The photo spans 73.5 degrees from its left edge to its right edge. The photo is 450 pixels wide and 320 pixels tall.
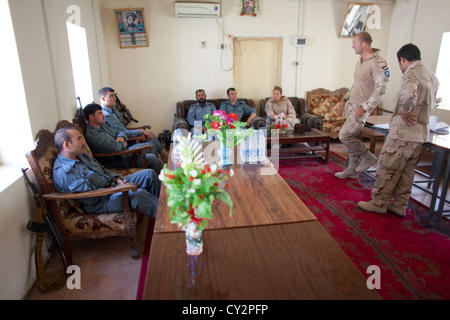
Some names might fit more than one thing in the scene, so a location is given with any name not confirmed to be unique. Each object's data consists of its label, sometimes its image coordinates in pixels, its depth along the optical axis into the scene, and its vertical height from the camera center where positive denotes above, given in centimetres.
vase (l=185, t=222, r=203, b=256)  131 -72
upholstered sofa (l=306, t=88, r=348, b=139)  530 -64
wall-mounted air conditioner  478 +94
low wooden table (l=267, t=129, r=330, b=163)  404 -92
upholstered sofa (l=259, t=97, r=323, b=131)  511 -65
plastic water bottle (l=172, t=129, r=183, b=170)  232 -66
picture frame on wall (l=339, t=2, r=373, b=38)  522 +87
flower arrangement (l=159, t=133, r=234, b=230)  122 -47
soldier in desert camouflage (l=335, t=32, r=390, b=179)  308 -31
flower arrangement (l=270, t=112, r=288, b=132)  419 -69
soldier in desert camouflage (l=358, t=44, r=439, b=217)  249 -55
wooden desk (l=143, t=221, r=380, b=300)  115 -80
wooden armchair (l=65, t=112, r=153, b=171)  296 -78
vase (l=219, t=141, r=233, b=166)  239 -64
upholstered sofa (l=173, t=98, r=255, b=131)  482 -58
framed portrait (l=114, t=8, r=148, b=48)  475 +67
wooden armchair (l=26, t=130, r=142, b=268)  204 -99
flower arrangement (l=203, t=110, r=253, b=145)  231 -43
